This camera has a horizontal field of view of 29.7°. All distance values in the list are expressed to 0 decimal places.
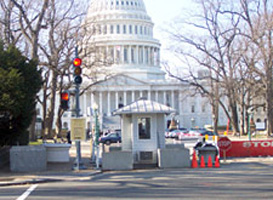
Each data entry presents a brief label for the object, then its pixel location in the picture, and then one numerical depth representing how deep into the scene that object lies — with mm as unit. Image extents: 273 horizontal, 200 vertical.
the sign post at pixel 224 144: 28453
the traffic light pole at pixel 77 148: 23484
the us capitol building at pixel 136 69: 131000
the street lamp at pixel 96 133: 26761
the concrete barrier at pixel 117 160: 24078
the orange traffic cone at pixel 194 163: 24344
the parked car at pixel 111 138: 55741
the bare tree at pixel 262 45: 43300
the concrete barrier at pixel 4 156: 25330
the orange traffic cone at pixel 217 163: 24703
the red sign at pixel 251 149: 30547
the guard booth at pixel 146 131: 26094
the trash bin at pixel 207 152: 26750
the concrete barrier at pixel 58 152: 27594
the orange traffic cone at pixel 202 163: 24678
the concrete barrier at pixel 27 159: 23328
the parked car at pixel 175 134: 63631
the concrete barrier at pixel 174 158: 24344
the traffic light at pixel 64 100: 22062
